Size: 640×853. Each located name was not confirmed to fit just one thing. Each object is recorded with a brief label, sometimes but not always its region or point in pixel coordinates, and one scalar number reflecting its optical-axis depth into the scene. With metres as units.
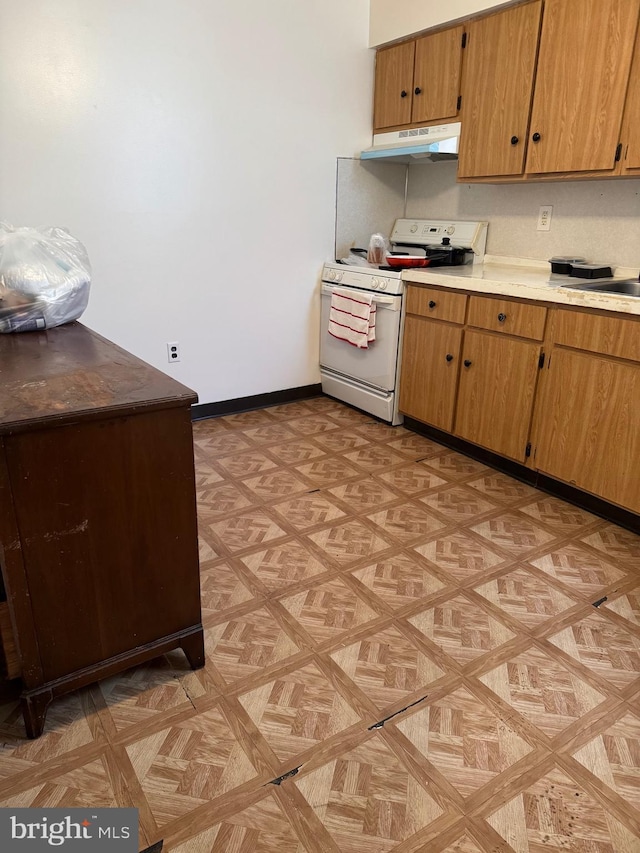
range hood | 3.17
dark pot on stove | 3.32
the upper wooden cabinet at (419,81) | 3.14
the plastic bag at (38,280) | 1.93
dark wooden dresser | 1.27
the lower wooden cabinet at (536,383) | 2.28
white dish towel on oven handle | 3.36
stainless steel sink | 2.53
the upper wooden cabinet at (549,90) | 2.37
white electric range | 3.30
